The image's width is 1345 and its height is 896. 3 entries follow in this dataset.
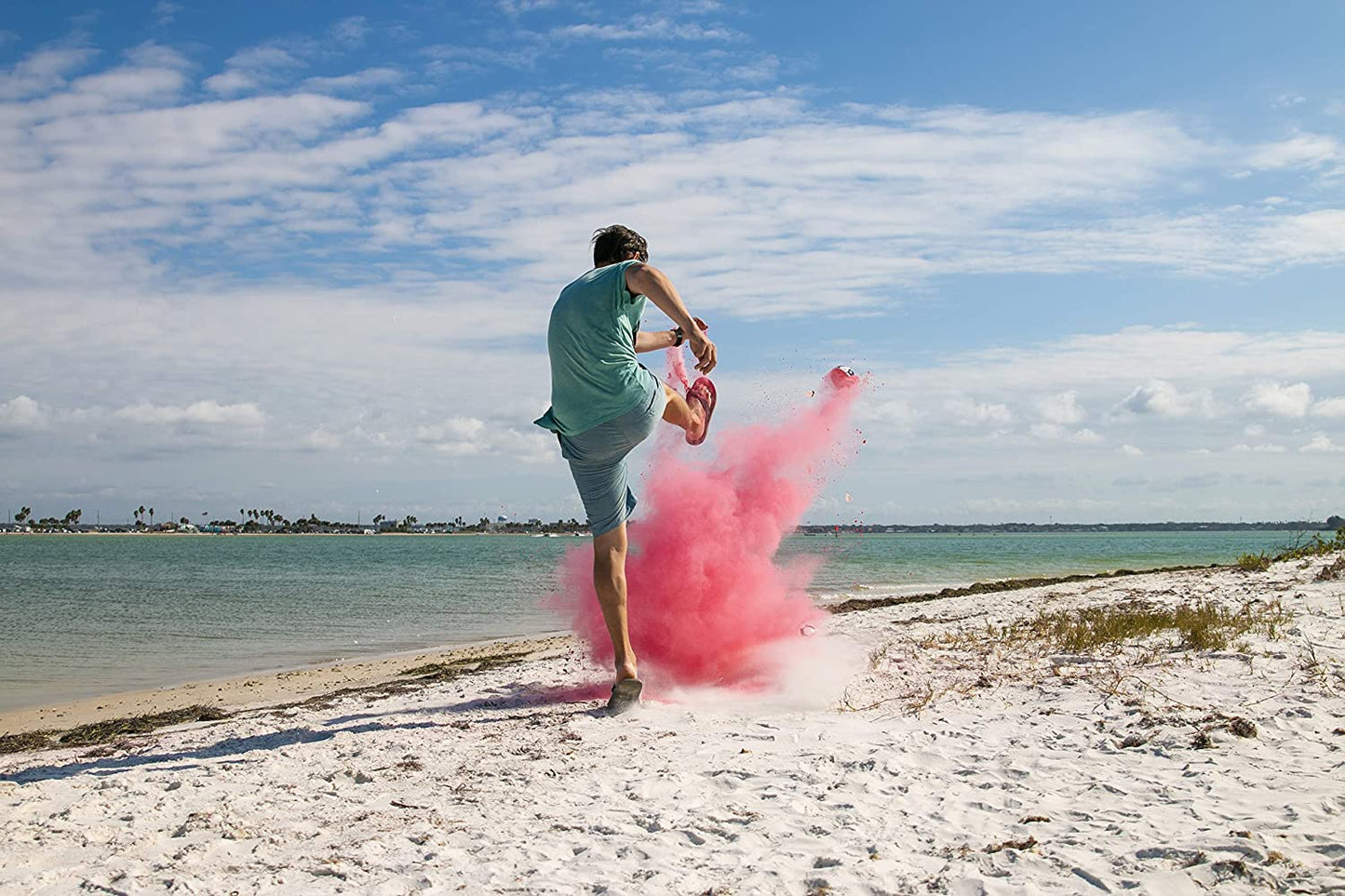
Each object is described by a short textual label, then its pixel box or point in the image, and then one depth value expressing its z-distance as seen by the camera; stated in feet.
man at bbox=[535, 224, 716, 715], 14.87
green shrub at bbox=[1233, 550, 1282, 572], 37.56
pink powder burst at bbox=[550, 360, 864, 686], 17.90
